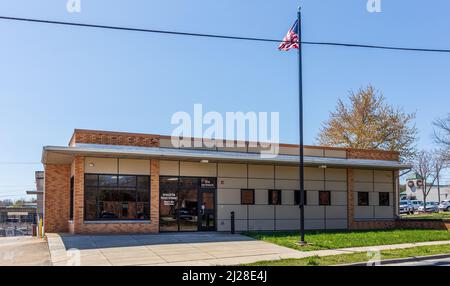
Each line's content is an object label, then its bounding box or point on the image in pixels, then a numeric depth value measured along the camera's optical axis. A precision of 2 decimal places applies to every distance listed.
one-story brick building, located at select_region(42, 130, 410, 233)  21.73
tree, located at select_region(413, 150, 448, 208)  70.00
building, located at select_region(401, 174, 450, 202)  106.06
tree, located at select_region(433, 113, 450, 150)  43.83
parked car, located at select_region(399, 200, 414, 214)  60.27
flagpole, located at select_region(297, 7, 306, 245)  17.70
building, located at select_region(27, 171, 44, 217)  40.92
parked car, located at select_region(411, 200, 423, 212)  65.00
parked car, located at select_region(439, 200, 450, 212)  64.94
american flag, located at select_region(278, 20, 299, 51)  18.47
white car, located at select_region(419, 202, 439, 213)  63.24
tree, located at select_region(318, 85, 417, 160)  44.78
